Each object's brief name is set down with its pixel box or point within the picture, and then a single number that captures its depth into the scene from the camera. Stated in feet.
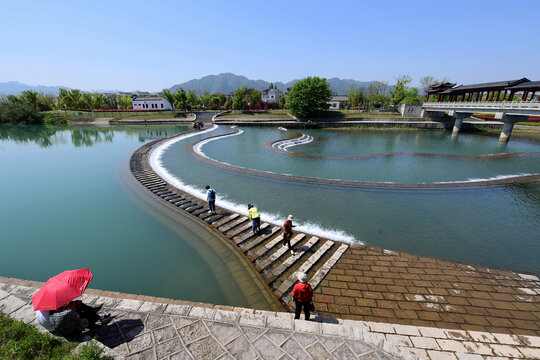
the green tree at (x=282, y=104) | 256.97
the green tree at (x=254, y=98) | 245.28
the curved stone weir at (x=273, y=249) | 25.54
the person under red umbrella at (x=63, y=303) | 14.28
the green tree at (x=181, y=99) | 210.79
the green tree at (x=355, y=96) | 261.44
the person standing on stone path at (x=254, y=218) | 32.76
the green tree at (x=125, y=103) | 281.95
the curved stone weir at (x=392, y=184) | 53.67
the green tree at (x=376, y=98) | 251.80
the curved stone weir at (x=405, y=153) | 83.56
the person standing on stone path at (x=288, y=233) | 28.94
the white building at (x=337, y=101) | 271.69
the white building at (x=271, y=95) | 316.42
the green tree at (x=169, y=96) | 226.48
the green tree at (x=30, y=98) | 215.88
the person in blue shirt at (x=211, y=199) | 38.14
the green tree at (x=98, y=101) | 250.12
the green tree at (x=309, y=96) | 173.68
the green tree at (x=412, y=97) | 226.58
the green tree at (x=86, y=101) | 235.99
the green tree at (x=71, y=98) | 225.35
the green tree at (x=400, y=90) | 215.10
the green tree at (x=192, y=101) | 245.94
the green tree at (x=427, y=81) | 314.76
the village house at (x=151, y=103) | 257.14
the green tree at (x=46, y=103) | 228.65
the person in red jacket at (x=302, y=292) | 17.71
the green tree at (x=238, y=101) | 225.35
